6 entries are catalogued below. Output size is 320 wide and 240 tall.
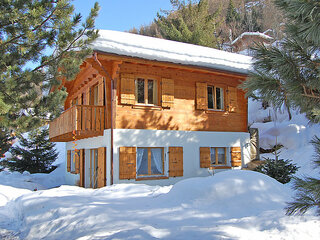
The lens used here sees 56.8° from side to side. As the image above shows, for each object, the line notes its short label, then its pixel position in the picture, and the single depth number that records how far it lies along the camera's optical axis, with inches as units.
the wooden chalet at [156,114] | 433.7
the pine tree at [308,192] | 131.3
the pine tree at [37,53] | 250.1
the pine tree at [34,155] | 815.7
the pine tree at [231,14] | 1555.4
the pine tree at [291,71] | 146.1
